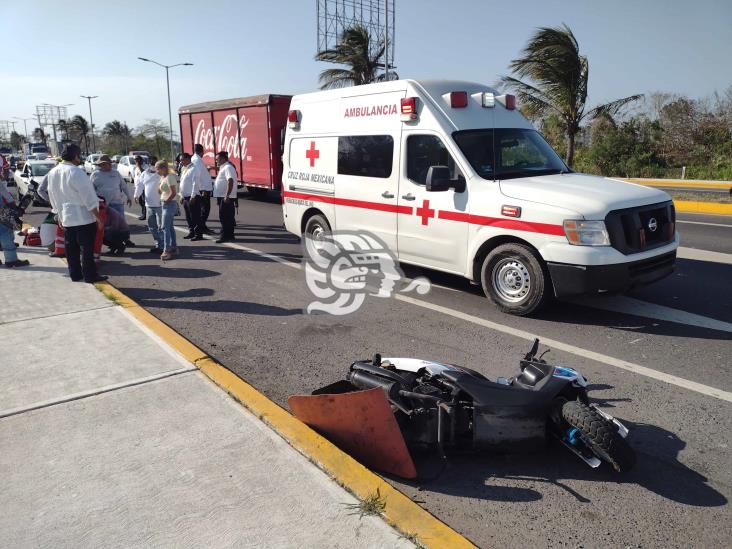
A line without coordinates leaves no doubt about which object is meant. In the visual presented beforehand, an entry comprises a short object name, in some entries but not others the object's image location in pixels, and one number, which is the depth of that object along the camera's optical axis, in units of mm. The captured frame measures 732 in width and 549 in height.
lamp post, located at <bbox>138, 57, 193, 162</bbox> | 43100
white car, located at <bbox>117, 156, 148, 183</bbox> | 30544
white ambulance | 5406
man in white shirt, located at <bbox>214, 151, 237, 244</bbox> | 10328
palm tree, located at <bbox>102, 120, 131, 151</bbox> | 80006
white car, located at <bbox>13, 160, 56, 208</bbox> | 19533
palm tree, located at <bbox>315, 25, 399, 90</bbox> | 24859
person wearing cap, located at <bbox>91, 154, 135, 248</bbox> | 9484
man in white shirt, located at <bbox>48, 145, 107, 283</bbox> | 7062
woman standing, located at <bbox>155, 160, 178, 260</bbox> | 8930
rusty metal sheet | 3105
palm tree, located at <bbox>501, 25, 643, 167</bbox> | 17562
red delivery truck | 15672
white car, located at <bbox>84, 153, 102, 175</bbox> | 29131
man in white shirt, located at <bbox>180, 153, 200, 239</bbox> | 10617
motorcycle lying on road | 3051
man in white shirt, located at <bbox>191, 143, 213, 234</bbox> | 10664
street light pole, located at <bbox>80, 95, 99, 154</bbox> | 79500
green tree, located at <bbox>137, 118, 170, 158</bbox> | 69206
